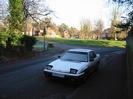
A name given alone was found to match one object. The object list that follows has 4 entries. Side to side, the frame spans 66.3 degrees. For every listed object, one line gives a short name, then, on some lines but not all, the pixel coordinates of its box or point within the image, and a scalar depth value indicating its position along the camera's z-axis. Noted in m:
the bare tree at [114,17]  31.80
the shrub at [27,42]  10.38
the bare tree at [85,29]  44.32
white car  4.21
